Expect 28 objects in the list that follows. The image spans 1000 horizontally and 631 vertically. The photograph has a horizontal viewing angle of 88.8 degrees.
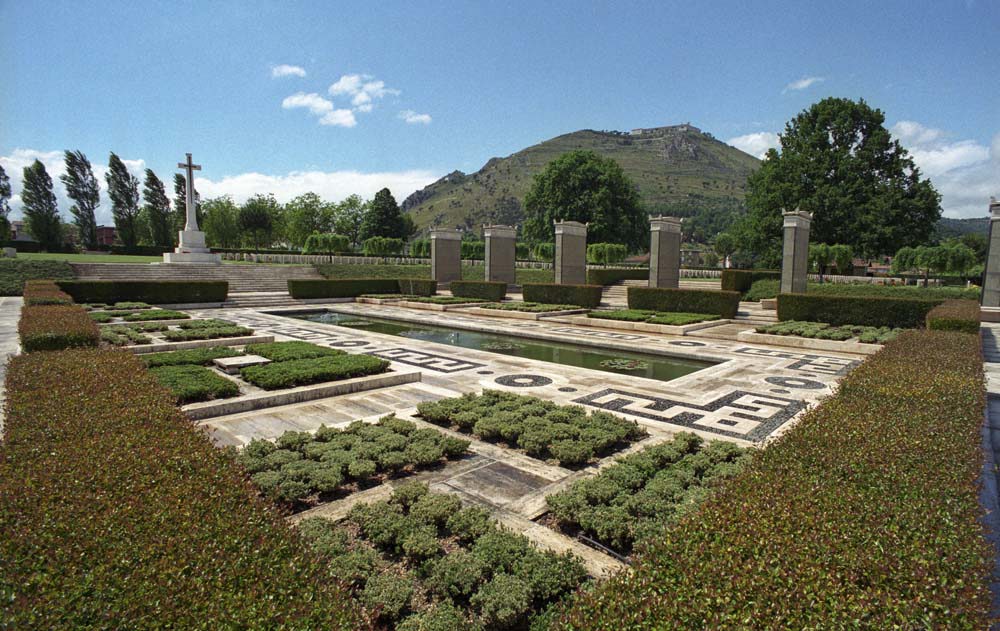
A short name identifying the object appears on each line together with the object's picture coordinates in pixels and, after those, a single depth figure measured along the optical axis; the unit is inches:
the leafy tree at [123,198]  2095.2
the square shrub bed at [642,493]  145.0
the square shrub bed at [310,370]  296.5
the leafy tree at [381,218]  2834.6
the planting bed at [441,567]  111.6
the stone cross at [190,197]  1318.9
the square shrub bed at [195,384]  264.7
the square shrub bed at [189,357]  346.0
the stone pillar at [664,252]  919.0
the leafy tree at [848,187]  1230.9
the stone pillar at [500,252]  1093.1
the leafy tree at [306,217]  2714.1
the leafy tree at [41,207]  1902.1
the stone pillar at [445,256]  1143.6
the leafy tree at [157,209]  2174.0
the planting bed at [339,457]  172.6
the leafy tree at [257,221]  2282.4
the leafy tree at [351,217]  2935.5
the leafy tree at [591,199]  1840.6
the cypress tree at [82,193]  2116.1
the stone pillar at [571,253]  986.1
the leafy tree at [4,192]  2067.5
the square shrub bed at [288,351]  365.2
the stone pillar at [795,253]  772.6
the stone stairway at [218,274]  1107.9
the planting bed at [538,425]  211.3
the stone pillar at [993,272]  703.7
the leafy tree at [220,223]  2539.4
